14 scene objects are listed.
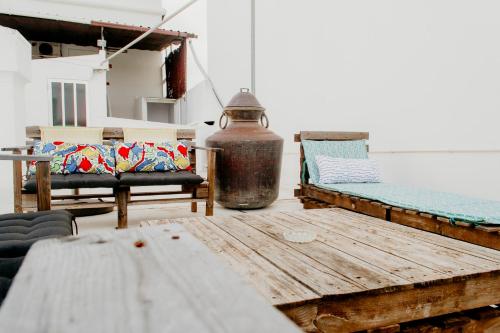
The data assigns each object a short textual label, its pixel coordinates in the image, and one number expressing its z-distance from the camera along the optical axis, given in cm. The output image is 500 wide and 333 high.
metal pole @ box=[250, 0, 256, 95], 642
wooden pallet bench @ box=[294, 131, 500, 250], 207
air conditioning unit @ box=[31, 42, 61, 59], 1052
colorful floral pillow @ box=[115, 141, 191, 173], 350
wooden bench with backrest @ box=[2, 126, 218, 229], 292
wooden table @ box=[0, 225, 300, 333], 46
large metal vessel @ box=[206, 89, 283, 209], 393
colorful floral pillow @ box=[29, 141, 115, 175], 323
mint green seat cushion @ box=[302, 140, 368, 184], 397
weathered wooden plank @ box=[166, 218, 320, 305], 112
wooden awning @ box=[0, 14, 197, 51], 907
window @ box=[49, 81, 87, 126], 767
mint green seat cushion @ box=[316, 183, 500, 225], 217
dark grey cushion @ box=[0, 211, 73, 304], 112
